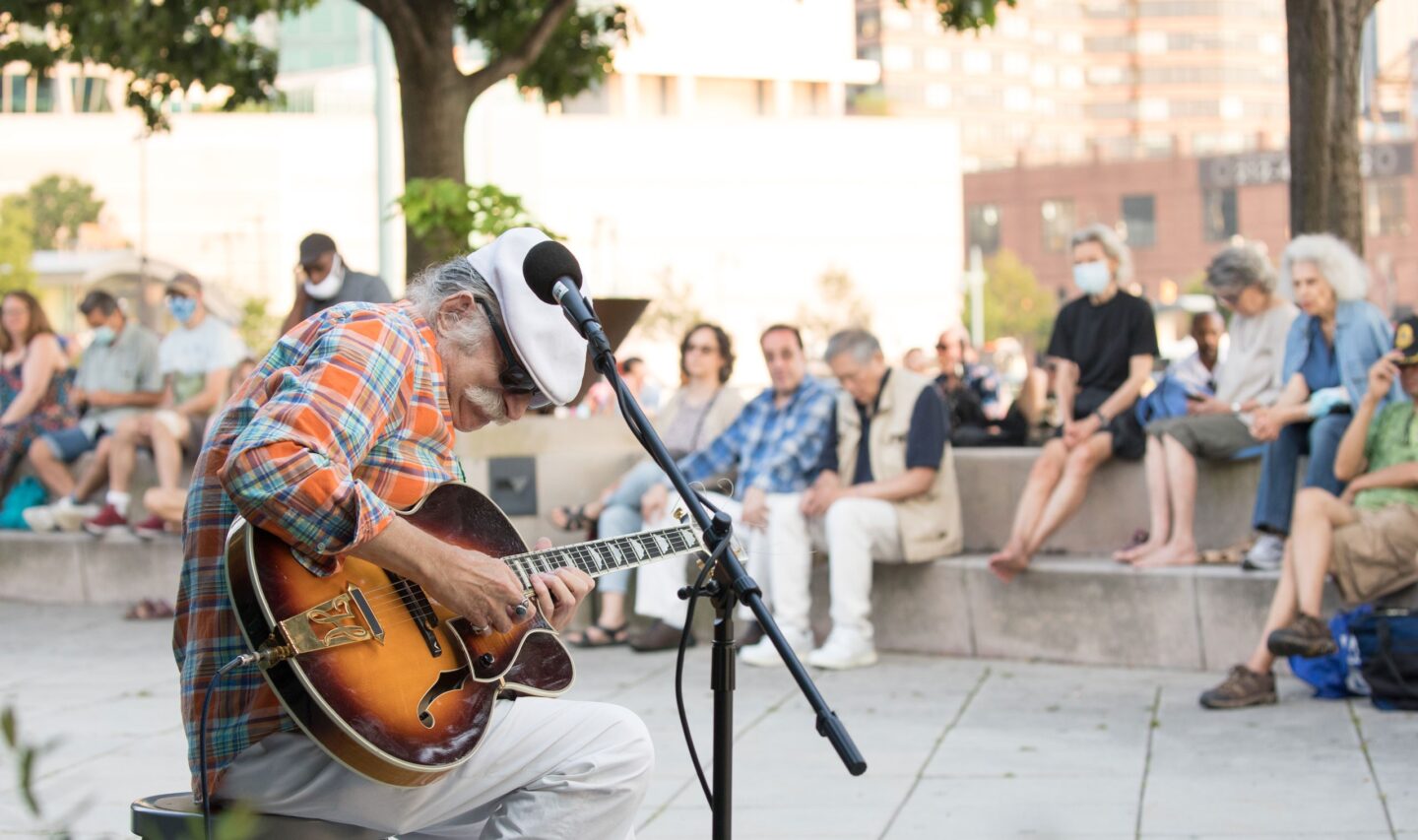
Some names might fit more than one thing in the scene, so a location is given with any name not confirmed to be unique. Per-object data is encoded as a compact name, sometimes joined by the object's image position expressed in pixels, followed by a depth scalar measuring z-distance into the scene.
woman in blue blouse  7.36
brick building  91.88
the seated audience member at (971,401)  10.45
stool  3.09
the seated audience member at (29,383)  11.05
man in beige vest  8.19
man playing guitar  2.91
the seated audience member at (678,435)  8.84
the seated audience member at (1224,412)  7.98
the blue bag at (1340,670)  6.76
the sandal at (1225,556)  7.95
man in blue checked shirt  8.48
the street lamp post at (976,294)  88.62
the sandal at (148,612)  10.03
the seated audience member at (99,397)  10.78
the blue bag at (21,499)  11.16
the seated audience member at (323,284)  8.43
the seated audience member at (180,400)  10.27
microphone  3.17
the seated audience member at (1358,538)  6.79
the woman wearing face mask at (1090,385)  8.24
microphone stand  3.07
